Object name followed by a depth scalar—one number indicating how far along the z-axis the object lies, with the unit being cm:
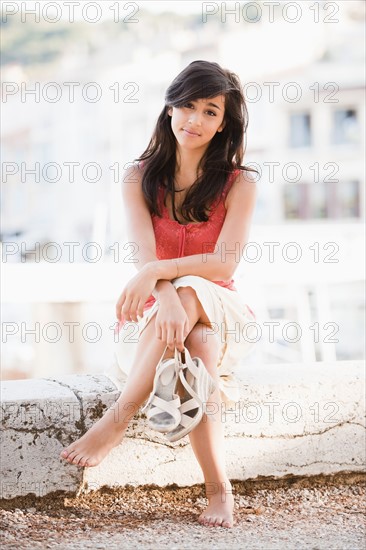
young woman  357
